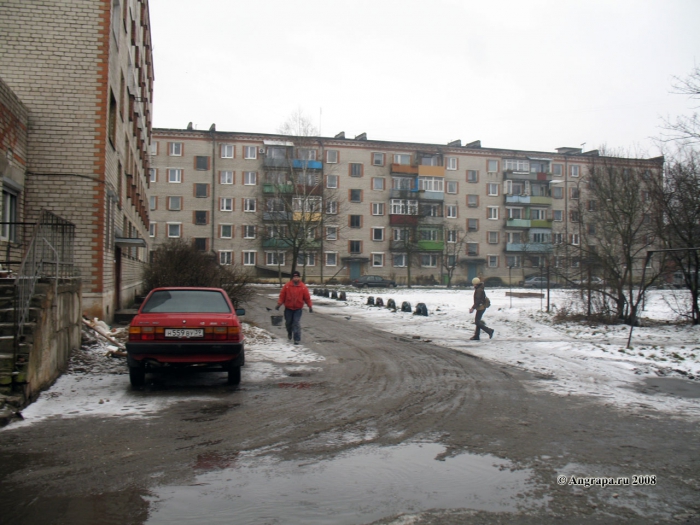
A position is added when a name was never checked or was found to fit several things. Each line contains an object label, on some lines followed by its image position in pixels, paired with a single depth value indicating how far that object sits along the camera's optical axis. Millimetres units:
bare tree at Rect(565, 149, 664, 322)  17953
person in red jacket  13875
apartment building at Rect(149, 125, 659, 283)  59719
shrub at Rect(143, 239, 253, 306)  18172
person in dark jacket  15344
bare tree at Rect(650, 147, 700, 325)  16734
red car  8305
